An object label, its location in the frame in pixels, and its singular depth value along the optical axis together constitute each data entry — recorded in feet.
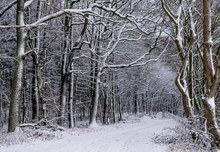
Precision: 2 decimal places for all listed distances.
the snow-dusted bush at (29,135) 41.33
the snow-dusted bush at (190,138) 38.88
